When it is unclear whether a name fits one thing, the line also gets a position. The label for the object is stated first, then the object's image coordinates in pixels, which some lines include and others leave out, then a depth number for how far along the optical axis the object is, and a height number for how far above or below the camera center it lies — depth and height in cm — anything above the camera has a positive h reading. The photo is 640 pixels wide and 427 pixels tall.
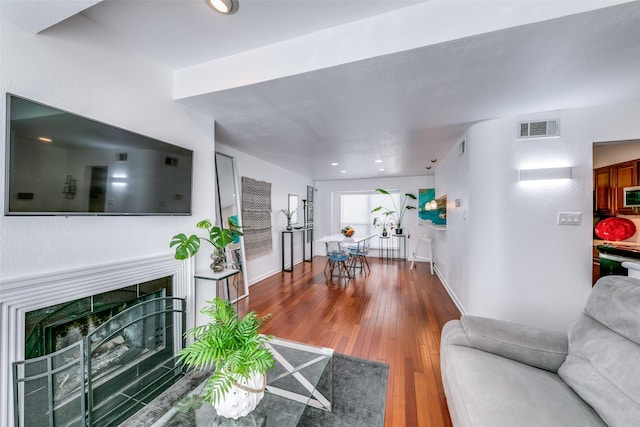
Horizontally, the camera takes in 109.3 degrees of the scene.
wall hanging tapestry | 396 -4
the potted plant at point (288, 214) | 537 +3
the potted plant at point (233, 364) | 98 -66
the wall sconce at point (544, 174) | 221 +44
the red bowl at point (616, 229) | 277 -13
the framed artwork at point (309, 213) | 663 +6
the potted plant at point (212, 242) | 187 -26
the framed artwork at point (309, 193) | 666 +65
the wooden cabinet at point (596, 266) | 282 -59
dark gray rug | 131 -136
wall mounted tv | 119 +30
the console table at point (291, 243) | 517 -71
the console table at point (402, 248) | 649 -92
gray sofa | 94 -80
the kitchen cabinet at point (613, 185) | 293 +46
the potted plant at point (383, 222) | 678 -17
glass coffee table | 112 -102
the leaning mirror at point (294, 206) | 573 +23
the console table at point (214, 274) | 217 -60
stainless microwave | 279 +28
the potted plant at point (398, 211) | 613 +15
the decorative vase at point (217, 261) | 233 -48
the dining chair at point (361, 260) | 490 -106
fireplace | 123 -84
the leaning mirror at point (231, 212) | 336 +4
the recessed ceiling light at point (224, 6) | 132 +124
